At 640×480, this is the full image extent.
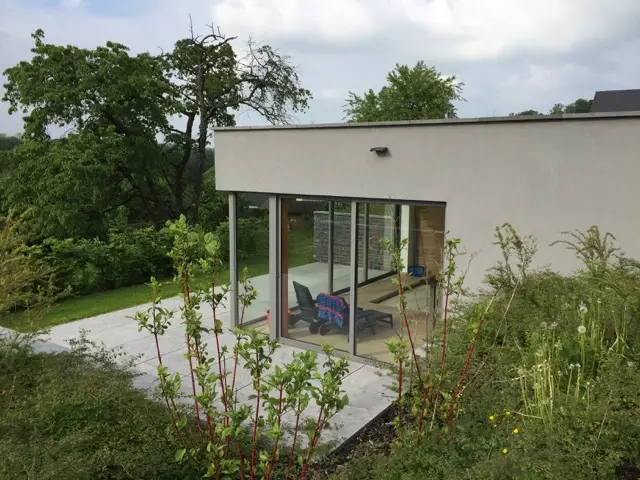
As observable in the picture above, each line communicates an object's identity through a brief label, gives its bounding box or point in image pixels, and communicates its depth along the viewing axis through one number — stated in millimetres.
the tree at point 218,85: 24656
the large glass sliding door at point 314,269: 7980
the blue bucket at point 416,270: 7312
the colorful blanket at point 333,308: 8039
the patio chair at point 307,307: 8438
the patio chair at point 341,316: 7789
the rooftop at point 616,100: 20644
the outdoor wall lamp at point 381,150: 7191
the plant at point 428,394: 3824
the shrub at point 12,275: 6902
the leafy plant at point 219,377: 3002
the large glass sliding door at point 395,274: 7184
